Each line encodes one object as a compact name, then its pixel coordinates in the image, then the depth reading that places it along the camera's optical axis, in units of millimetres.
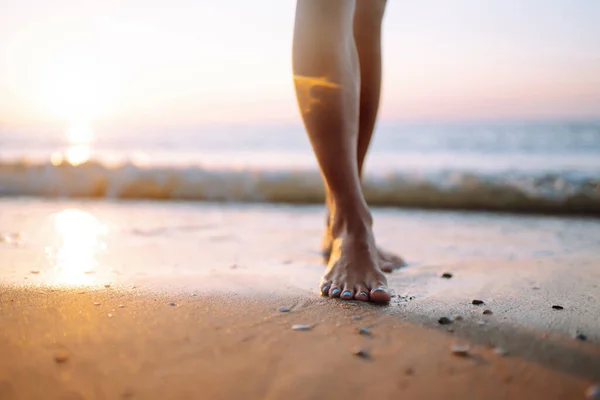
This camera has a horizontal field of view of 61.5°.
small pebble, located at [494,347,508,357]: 929
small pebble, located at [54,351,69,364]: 881
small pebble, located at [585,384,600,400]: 764
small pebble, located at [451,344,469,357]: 926
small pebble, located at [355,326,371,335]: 1049
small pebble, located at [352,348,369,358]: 926
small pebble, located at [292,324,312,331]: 1067
